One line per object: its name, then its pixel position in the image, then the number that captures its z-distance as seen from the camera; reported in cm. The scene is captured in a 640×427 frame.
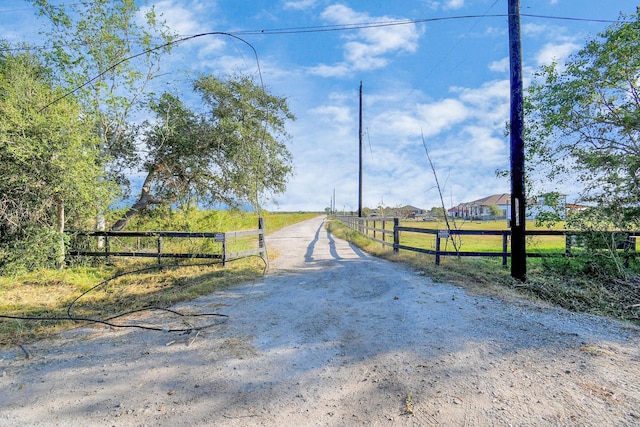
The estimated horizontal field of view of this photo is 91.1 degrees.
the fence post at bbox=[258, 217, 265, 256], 922
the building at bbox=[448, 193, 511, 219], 5343
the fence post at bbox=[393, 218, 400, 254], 986
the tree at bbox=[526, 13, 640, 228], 664
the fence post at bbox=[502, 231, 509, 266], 779
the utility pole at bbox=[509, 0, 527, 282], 616
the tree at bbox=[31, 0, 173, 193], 915
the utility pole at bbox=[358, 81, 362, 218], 1991
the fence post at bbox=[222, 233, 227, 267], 796
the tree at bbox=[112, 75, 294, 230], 1098
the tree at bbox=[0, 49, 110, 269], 663
